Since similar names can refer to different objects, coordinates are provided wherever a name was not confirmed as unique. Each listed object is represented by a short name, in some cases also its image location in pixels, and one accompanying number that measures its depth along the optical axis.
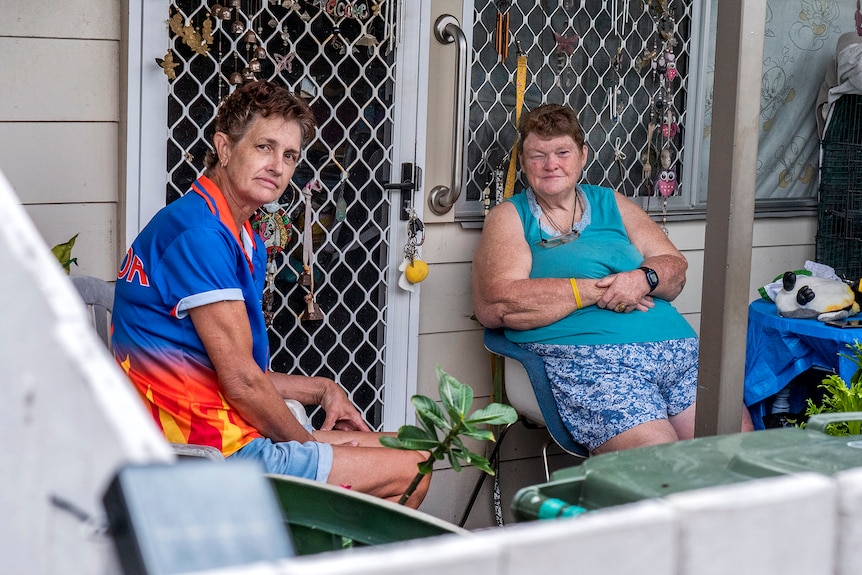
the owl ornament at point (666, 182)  3.55
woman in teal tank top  2.88
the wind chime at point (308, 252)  3.06
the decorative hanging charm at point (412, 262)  3.18
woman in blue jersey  2.13
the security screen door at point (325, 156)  2.85
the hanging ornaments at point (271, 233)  2.99
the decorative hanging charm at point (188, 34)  2.75
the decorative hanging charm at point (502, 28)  3.24
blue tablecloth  3.06
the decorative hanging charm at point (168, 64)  2.72
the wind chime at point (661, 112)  3.50
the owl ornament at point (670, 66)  3.49
